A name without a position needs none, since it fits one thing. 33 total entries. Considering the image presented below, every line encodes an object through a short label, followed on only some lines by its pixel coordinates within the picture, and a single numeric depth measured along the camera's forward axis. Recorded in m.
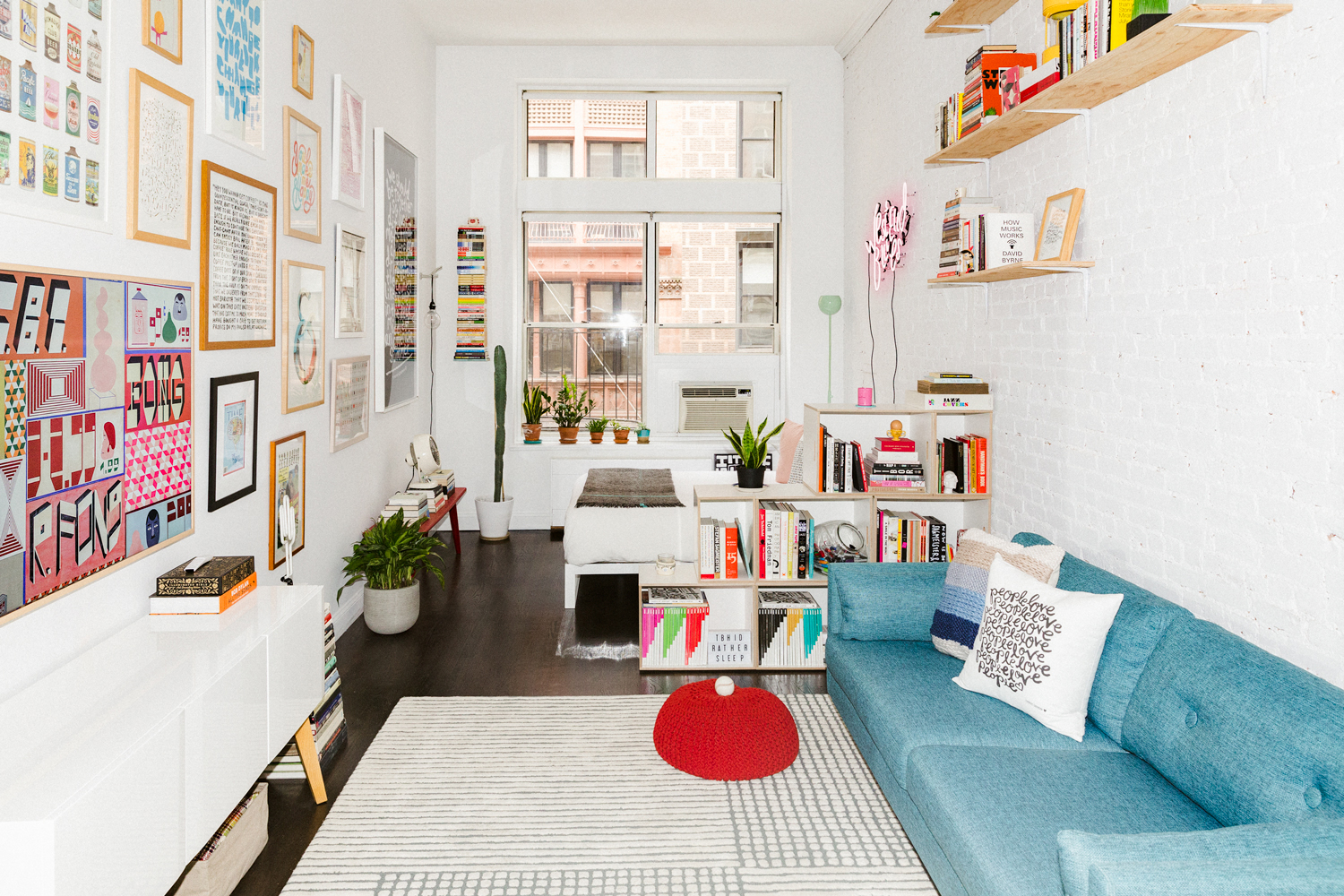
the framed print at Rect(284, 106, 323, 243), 3.67
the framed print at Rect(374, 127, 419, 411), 5.00
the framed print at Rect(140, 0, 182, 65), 2.54
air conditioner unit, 7.04
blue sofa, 1.47
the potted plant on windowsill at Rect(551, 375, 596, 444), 6.82
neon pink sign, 5.29
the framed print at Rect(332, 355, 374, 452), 4.30
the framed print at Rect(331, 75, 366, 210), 4.22
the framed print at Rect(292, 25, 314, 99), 3.76
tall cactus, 6.41
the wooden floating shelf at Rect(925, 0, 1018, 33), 3.67
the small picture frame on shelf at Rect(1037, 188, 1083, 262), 3.04
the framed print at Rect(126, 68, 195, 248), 2.45
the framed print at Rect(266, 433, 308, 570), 3.53
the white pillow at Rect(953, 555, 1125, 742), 2.38
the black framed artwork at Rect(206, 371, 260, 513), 2.99
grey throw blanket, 4.76
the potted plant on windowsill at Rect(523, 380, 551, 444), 6.78
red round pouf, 2.81
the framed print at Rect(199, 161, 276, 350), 2.93
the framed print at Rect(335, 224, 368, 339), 4.30
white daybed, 4.62
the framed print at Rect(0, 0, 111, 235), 1.93
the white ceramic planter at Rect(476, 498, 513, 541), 6.43
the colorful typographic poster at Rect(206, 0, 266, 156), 2.95
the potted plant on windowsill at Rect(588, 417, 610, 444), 6.79
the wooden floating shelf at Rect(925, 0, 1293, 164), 2.18
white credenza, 1.52
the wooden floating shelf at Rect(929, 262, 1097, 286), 3.05
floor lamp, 6.44
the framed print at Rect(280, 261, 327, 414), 3.66
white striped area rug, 2.34
